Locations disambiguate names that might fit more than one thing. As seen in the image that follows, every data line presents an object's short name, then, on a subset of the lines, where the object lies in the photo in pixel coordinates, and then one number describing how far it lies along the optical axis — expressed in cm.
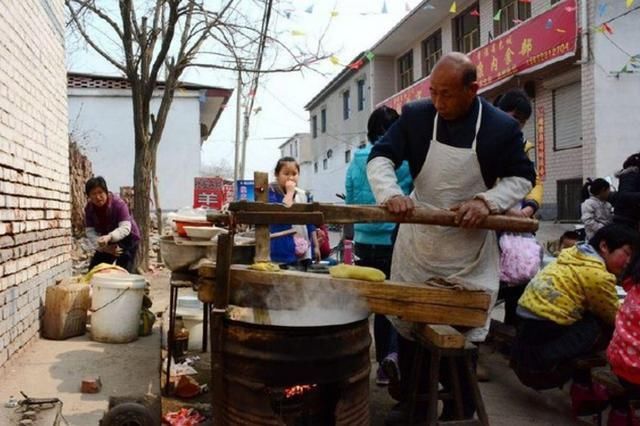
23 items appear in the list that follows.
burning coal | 278
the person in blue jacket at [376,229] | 478
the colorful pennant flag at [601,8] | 1190
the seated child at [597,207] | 736
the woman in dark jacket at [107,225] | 657
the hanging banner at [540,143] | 1443
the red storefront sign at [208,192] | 1583
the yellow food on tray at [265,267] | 280
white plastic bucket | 554
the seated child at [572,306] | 395
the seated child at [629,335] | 309
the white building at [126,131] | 1900
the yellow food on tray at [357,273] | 275
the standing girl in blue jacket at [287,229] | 557
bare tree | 1146
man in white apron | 297
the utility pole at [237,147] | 2475
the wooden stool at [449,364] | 281
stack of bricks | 1291
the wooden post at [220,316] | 270
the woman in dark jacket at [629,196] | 567
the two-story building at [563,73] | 1209
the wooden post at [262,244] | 290
